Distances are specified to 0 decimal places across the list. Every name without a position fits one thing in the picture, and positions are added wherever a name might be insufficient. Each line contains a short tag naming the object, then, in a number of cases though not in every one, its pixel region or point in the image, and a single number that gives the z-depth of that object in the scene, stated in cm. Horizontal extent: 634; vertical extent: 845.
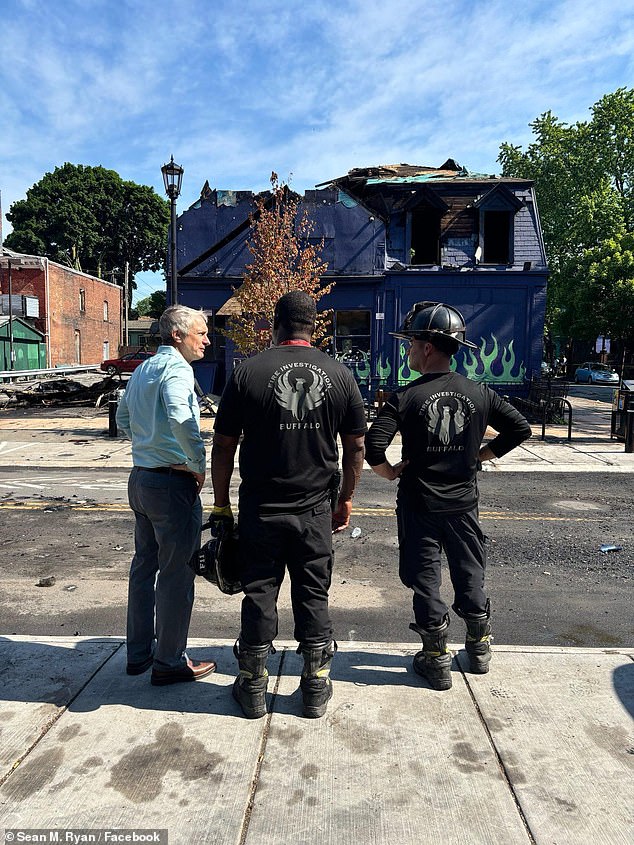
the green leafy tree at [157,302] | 7094
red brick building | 3888
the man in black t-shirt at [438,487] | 332
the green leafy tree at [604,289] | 3016
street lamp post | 1298
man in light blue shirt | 313
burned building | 2077
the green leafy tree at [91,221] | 5872
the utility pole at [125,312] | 5413
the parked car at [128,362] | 3127
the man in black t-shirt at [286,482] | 291
